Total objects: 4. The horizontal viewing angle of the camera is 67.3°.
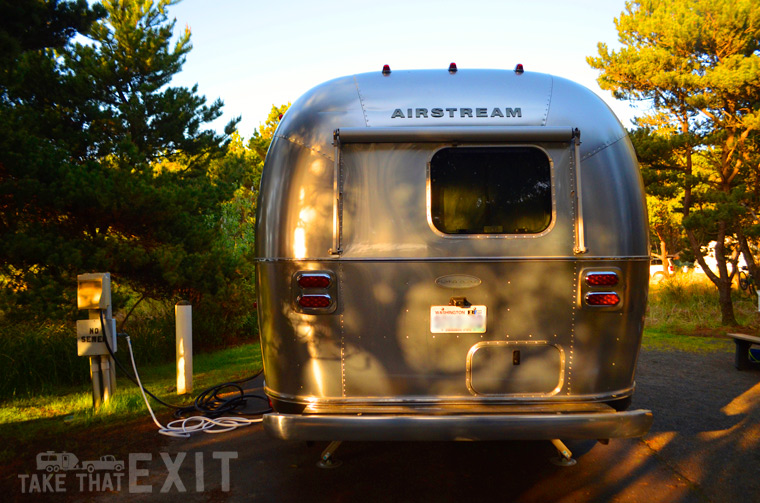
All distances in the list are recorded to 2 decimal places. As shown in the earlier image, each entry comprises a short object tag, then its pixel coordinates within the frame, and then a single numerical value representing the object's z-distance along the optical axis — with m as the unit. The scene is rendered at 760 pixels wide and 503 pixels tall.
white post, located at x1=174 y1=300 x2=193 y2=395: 6.71
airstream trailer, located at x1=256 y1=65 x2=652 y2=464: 3.54
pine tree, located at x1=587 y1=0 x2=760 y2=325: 11.53
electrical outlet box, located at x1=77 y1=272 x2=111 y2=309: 5.82
